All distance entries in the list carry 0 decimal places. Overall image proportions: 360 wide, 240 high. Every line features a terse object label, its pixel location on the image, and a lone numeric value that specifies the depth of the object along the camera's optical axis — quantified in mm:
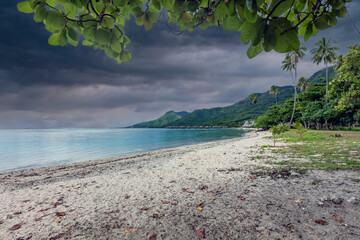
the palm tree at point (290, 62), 43103
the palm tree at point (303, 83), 62678
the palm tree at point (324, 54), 50125
